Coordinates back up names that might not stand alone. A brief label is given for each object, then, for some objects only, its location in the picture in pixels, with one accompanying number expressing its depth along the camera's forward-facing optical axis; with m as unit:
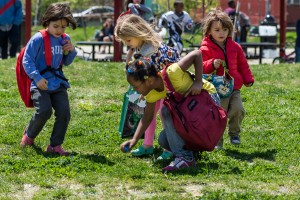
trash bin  23.22
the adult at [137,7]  13.58
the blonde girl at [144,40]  7.08
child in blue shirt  7.31
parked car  37.03
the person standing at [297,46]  17.92
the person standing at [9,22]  15.82
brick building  33.41
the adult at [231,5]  20.38
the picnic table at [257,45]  18.59
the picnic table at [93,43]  18.77
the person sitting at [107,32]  23.93
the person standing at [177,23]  15.31
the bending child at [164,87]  6.47
